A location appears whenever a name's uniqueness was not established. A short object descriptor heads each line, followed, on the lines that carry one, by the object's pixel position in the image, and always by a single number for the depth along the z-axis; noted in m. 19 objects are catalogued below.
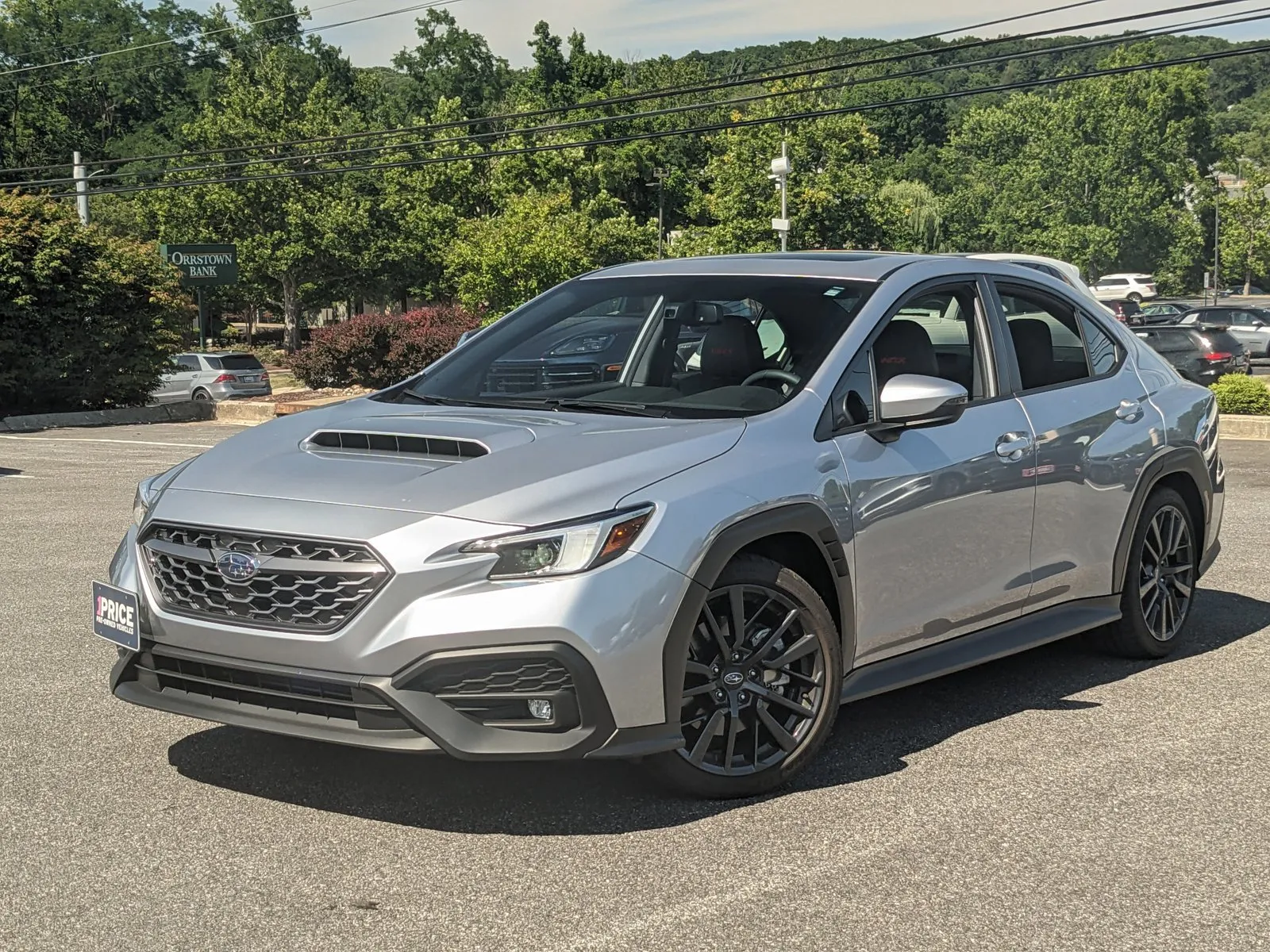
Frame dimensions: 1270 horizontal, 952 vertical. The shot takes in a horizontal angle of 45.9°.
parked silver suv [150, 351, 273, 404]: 36.50
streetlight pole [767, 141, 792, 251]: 31.88
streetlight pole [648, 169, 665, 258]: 75.14
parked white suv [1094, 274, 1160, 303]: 89.94
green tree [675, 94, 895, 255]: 67.25
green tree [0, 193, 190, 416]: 27.23
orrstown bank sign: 38.59
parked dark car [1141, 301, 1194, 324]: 53.53
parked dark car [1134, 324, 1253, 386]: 29.69
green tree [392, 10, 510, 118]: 111.25
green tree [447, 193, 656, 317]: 50.66
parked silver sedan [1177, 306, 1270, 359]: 43.97
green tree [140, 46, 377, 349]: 62.56
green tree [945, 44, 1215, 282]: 99.94
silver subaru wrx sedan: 4.20
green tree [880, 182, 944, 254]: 95.19
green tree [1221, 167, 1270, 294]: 104.69
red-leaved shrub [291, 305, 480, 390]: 29.84
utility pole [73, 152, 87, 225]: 42.48
